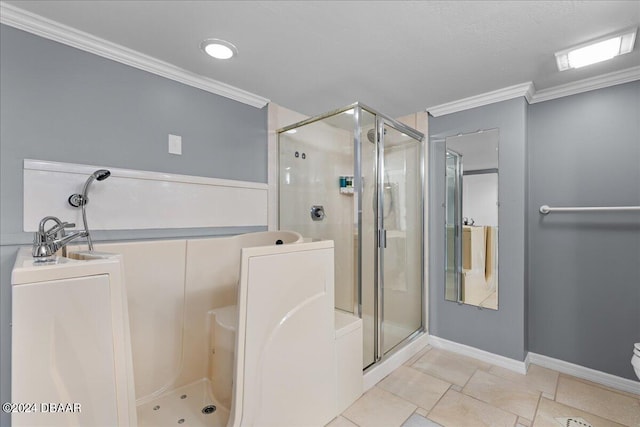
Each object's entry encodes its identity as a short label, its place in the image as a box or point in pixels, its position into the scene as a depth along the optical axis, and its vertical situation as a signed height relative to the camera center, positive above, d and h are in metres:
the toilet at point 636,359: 1.56 -0.81
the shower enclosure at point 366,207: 2.04 +0.05
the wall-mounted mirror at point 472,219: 2.30 -0.05
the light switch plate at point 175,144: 1.86 +0.45
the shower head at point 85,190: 1.46 +0.12
